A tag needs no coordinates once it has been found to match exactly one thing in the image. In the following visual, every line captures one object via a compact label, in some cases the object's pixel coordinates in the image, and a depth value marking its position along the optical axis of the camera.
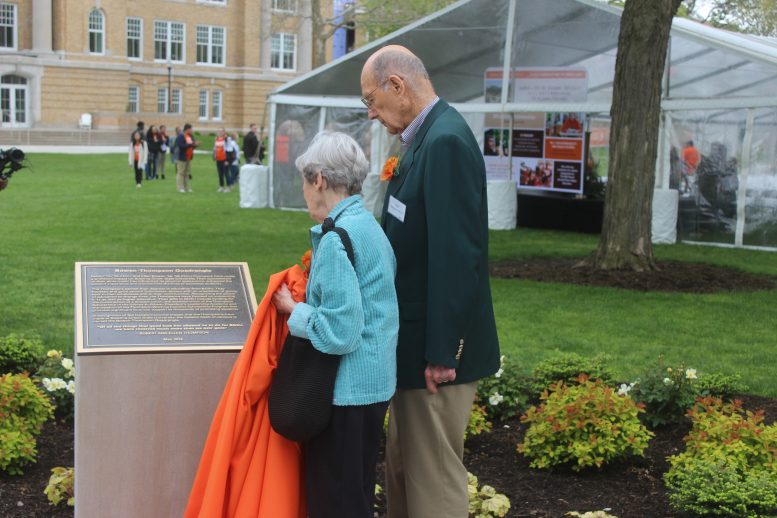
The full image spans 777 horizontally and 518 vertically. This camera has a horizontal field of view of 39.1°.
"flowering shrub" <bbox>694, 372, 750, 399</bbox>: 6.60
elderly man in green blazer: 3.70
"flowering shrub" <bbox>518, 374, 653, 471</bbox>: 5.42
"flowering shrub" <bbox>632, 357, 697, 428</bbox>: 6.29
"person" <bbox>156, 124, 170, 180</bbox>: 32.09
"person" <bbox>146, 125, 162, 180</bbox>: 31.78
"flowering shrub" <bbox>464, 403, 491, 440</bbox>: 5.91
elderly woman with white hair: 3.63
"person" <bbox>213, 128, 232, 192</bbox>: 27.67
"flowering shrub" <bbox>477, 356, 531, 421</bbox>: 6.48
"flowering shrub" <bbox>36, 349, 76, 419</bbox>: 6.29
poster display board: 19.69
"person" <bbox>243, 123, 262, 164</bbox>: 29.09
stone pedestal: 4.19
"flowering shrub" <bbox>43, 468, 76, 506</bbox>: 4.94
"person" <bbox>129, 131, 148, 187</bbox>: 28.36
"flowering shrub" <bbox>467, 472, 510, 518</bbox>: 4.73
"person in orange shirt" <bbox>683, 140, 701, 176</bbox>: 18.02
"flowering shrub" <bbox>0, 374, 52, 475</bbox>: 5.27
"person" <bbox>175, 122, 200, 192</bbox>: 26.20
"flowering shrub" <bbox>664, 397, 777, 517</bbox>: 4.51
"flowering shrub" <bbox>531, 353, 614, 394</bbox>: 6.66
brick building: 62.12
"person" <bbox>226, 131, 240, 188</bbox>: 28.23
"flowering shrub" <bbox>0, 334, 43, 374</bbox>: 7.04
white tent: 16.92
